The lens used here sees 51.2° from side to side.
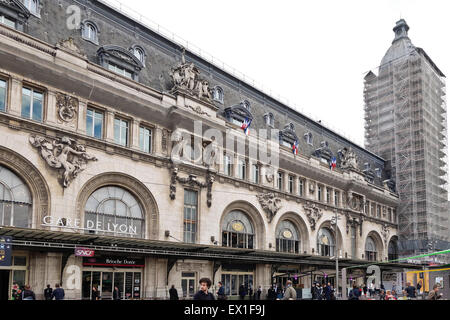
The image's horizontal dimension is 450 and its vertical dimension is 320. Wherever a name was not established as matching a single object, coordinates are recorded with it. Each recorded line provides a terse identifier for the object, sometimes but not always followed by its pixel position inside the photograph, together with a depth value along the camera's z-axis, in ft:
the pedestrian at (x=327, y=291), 115.38
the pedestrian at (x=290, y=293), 60.75
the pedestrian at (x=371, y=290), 157.50
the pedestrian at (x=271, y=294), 109.40
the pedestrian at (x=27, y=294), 67.36
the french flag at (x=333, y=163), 176.76
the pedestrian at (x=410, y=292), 94.43
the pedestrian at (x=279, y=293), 127.48
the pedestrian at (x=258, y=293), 123.91
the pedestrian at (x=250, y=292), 130.04
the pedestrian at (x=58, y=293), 75.97
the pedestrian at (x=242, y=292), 118.01
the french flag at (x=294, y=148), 155.44
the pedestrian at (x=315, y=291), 128.65
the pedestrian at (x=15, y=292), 78.60
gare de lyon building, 86.12
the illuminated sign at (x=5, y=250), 70.54
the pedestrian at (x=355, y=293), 101.29
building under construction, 215.72
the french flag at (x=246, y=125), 136.39
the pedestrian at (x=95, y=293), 90.88
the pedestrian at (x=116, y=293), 93.62
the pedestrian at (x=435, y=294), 54.60
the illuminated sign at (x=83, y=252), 83.71
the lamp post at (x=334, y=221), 147.43
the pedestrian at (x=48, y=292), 79.46
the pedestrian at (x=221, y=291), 90.74
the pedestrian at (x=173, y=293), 92.48
